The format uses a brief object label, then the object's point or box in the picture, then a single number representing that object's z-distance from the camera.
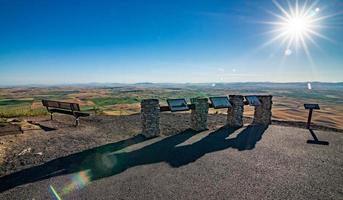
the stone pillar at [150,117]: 9.02
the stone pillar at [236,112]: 11.09
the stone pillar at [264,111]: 11.75
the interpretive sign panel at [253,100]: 11.46
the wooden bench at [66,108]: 10.84
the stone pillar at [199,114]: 10.17
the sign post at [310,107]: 10.80
